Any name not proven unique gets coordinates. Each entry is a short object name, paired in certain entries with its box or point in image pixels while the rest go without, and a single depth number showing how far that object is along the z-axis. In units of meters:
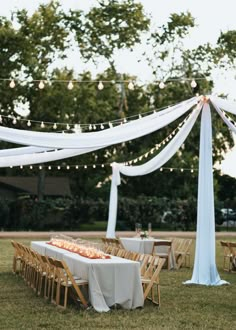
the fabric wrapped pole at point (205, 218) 11.31
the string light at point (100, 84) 13.31
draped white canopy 9.81
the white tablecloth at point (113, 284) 8.42
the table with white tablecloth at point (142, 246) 14.65
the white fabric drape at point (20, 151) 12.42
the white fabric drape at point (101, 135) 9.74
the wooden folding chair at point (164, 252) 14.13
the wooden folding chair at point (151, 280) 8.84
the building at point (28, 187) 39.62
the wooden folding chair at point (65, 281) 8.36
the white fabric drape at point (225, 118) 11.46
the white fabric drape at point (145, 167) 12.54
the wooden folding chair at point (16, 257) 12.47
